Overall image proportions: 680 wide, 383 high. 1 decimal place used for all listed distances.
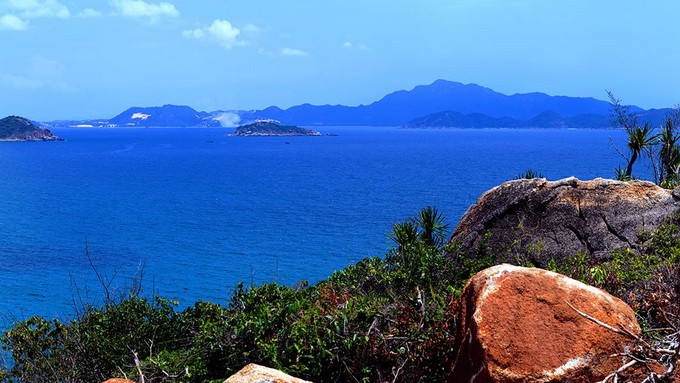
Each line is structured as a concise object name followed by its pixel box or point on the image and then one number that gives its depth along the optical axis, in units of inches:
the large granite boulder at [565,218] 532.1
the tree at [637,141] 975.6
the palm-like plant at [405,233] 721.0
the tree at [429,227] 796.6
